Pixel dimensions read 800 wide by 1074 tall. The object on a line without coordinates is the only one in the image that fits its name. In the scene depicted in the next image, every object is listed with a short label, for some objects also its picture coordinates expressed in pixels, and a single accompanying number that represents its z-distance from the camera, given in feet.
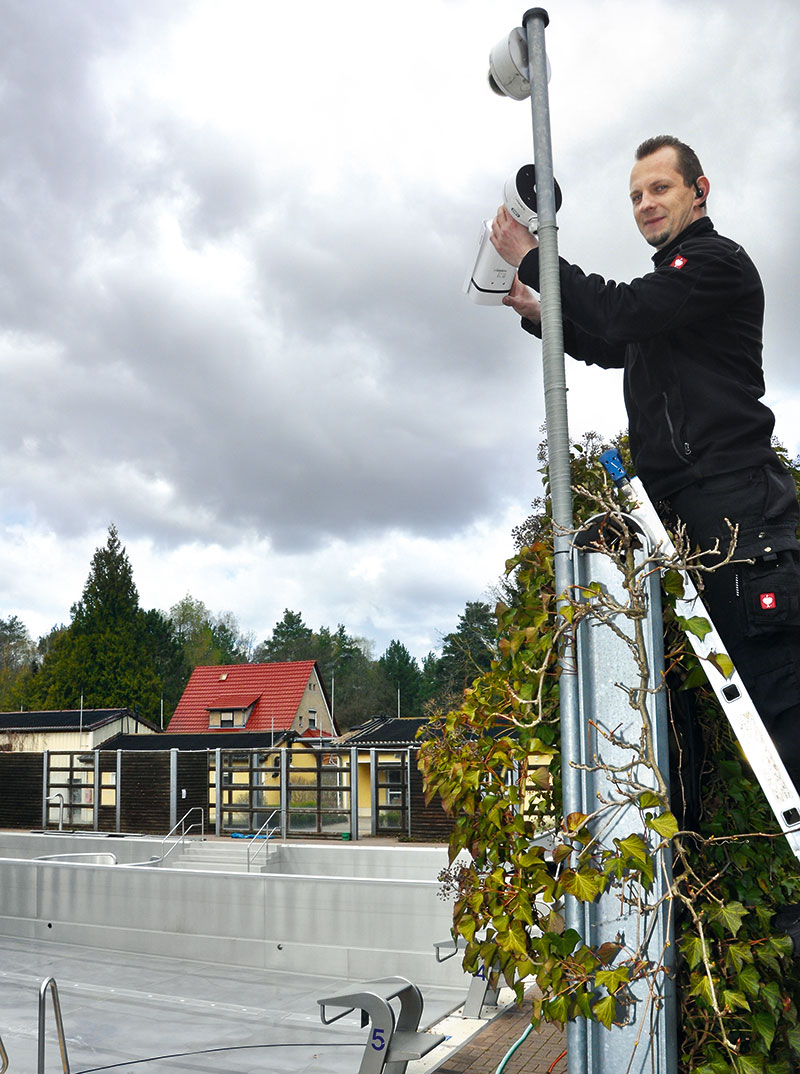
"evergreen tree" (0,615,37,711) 209.67
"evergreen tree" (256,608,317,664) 260.01
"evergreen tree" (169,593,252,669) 249.34
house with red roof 136.46
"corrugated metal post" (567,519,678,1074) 7.20
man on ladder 7.04
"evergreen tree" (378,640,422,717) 226.58
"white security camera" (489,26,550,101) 8.52
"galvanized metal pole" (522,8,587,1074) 7.53
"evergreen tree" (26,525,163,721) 180.75
